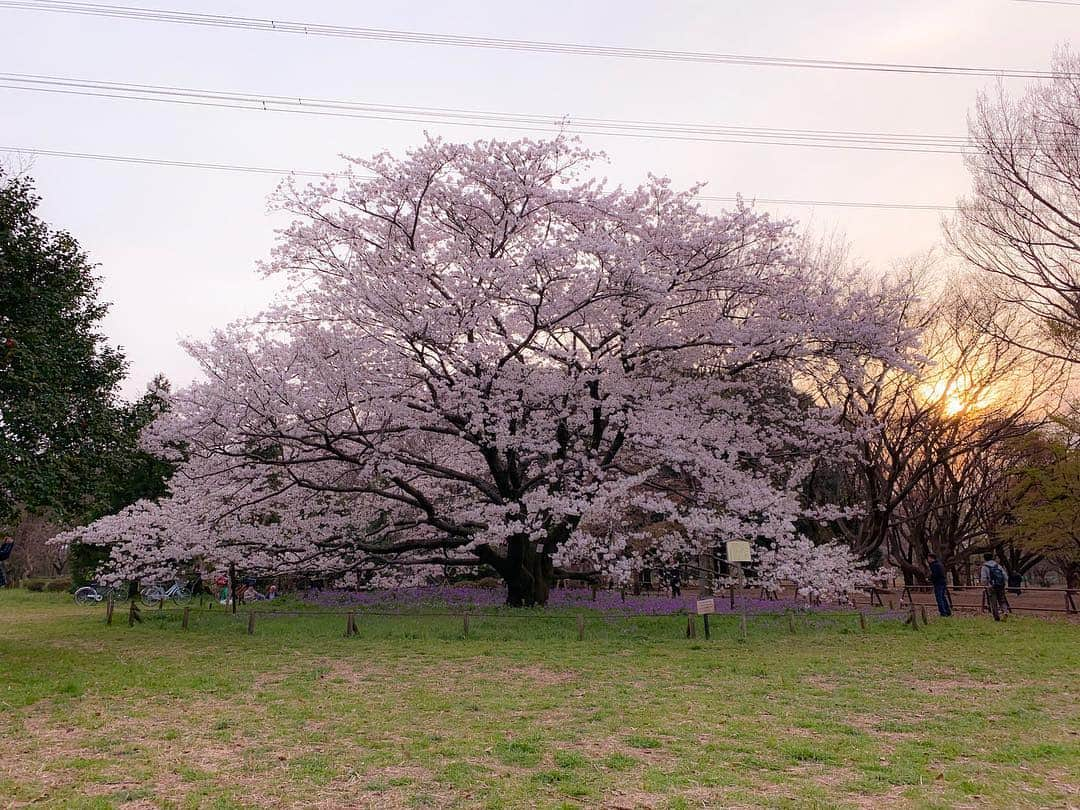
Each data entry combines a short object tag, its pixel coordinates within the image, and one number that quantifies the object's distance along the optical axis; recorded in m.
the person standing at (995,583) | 20.09
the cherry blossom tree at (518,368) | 16.89
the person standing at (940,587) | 20.22
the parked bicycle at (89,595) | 29.47
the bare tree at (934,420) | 26.38
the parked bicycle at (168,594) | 27.95
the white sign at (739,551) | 14.64
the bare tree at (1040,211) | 19.28
